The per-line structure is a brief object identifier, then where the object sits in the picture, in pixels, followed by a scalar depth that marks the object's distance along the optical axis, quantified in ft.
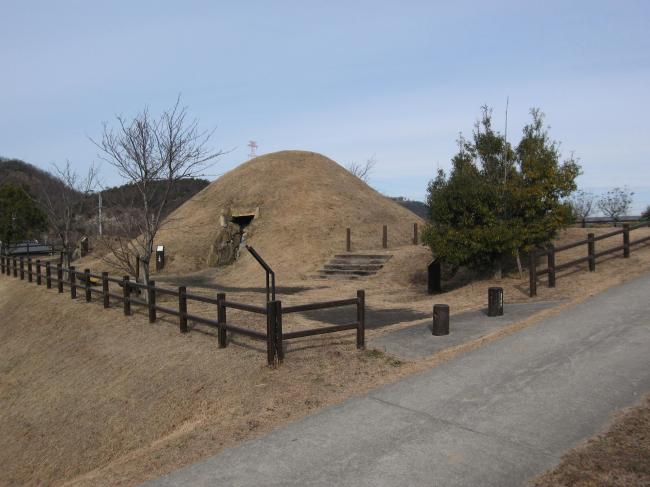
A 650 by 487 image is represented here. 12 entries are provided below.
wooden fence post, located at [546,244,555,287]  38.00
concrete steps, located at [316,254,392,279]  63.46
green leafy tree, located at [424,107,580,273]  43.24
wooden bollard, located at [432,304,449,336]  27.48
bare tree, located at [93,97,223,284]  44.96
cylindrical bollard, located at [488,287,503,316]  31.55
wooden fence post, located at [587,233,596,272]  41.60
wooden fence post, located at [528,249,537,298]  36.88
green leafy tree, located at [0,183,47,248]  102.89
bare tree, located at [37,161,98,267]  73.56
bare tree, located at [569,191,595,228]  165.19
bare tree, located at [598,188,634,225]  162.50
